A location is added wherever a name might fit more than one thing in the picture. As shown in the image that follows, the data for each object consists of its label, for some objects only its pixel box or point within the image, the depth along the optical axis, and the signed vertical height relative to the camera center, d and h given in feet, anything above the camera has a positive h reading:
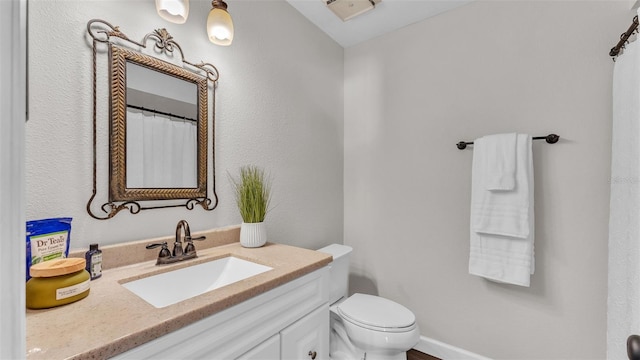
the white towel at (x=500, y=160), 4.95 +0.37
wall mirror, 3.28 +0.70
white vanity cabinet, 2.19 -1.55
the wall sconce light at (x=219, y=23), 3.85 +2.22
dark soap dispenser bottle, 2.85 -0.94
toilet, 4.39 -2.56
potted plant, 4.33 -0.55
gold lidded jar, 2.18 -0.94
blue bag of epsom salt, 2.49 -0.65
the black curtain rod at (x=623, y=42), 3.58 +2.05
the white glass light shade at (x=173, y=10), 3.39 +2.12
